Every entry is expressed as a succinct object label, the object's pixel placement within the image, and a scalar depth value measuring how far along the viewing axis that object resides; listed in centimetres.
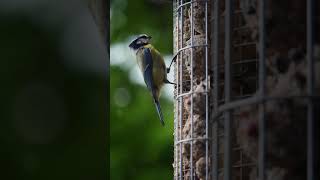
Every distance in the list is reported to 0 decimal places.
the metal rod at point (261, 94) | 456
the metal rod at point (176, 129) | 604
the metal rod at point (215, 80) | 491
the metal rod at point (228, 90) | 473
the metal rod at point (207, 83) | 566
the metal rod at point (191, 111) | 571
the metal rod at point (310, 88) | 449
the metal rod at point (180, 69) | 601
